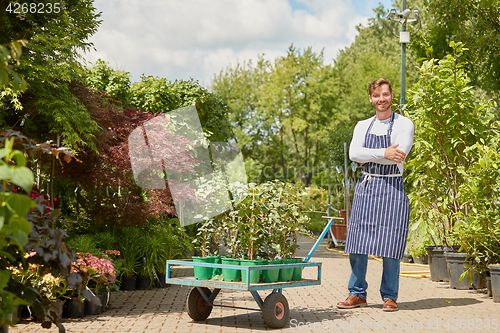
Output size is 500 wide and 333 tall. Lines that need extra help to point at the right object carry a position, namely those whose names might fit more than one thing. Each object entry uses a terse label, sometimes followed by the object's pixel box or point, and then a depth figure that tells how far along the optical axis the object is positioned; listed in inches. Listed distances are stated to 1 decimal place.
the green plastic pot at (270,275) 173.0
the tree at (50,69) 199.8
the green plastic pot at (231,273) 173.6
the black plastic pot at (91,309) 199.6
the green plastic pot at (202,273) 181.9
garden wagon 167.5
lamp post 438.3
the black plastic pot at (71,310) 193.0
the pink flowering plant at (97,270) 198.8
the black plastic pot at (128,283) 263.0
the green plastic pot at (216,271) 182.7
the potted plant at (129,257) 262.5
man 200.4
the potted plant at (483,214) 227.3
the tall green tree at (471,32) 422.0
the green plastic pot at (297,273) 185.5
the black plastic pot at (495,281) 223.3
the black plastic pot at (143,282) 268.4
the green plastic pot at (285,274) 179.5
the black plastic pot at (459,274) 264.7
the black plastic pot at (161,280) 278.3
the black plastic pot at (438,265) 296.5
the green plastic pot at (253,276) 167.0
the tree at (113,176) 266.4
